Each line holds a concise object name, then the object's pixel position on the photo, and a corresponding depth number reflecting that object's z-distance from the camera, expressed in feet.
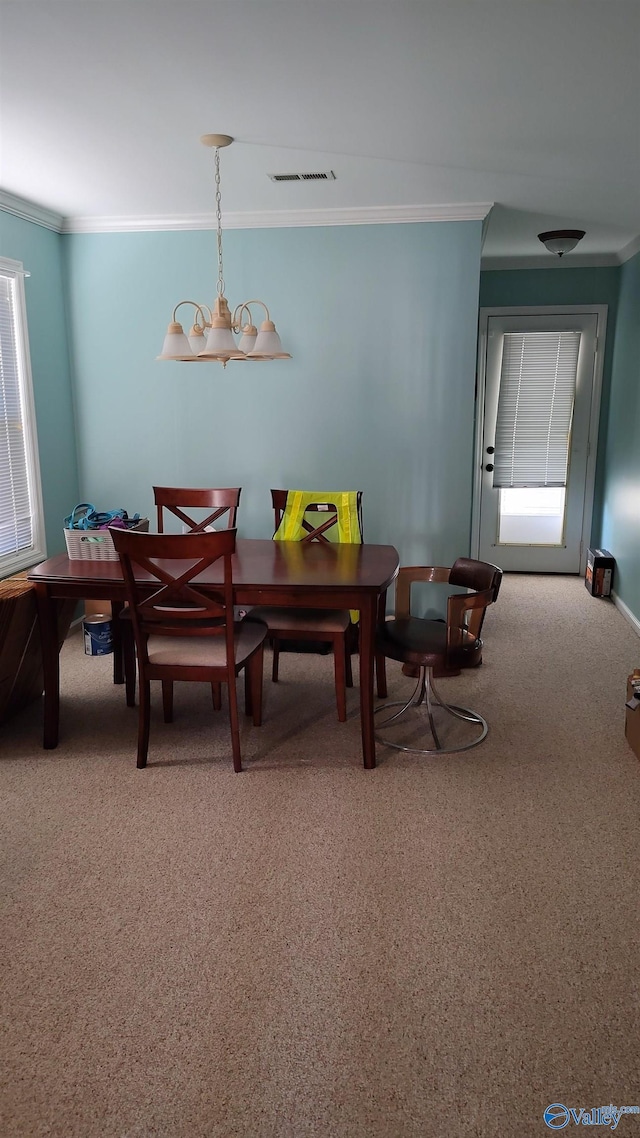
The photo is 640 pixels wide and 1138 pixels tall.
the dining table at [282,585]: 9.74
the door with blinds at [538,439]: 20.12
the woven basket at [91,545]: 11.16
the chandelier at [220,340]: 10.21
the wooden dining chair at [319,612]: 11.14
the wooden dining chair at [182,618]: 9.21
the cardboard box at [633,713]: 10.29
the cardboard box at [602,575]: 18.70
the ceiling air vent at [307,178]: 12.07
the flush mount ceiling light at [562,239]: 16.01
